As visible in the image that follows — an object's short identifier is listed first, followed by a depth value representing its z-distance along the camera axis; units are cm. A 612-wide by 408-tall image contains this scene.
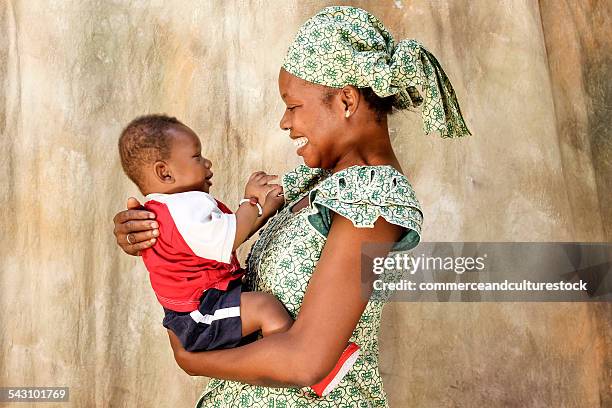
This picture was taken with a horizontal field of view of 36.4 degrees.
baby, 206
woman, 191
